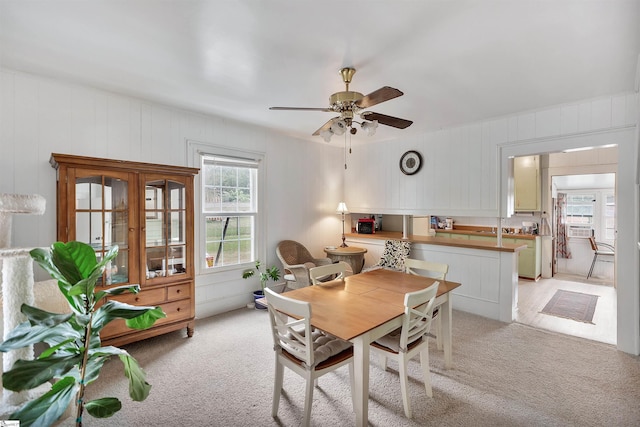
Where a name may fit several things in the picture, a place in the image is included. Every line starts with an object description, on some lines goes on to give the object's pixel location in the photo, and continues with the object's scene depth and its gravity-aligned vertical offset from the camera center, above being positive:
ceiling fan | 2.02 +0.76
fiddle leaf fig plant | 1.09 -0.52
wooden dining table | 1.69 -0.67
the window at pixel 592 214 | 5.96 -0.08
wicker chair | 3.96 -0.75
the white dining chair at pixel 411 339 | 1.95 -0.93
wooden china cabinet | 2.53 -0.13
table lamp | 4.99 +0.03
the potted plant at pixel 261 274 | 3.97 -0.88
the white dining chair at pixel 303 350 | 1.76 -0.90
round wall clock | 4.51 +0.76
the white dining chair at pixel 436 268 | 2.72 -0.58
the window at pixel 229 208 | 3.81 +0.04
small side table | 4.69 -0.73
